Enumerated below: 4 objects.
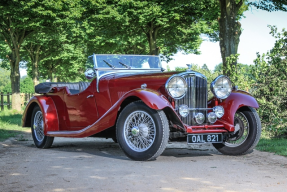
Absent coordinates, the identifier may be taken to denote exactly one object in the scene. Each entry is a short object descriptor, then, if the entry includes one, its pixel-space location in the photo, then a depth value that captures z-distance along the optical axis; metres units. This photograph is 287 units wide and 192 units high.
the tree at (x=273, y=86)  10.12
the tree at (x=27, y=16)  18.58
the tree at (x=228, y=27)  14.37
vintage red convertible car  6.34
